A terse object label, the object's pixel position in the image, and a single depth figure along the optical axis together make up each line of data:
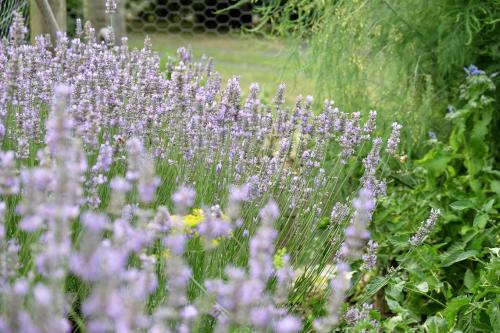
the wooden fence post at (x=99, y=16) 4.45
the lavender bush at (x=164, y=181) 1.01
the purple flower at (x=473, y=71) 3.06
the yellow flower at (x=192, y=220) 1.57
